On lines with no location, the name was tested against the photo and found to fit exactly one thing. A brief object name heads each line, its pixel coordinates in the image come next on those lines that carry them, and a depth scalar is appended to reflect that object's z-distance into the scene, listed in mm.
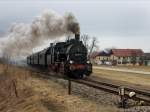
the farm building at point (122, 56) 115938
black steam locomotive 29248
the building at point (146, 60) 107588
